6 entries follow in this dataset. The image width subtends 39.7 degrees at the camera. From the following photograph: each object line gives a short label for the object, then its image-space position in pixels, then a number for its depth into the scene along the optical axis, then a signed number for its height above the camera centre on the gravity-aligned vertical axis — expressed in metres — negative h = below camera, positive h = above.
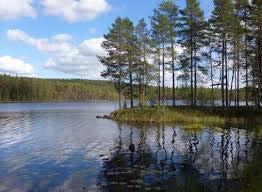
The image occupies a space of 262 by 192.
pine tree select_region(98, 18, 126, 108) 67.06 +8.23
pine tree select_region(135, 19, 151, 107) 65.03 +8.09
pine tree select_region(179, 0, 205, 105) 57.28 +10.42
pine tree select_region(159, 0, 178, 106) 59.19 +12.83
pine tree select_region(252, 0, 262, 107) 46.06 +7.25
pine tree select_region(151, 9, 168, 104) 58.84 +10.72
